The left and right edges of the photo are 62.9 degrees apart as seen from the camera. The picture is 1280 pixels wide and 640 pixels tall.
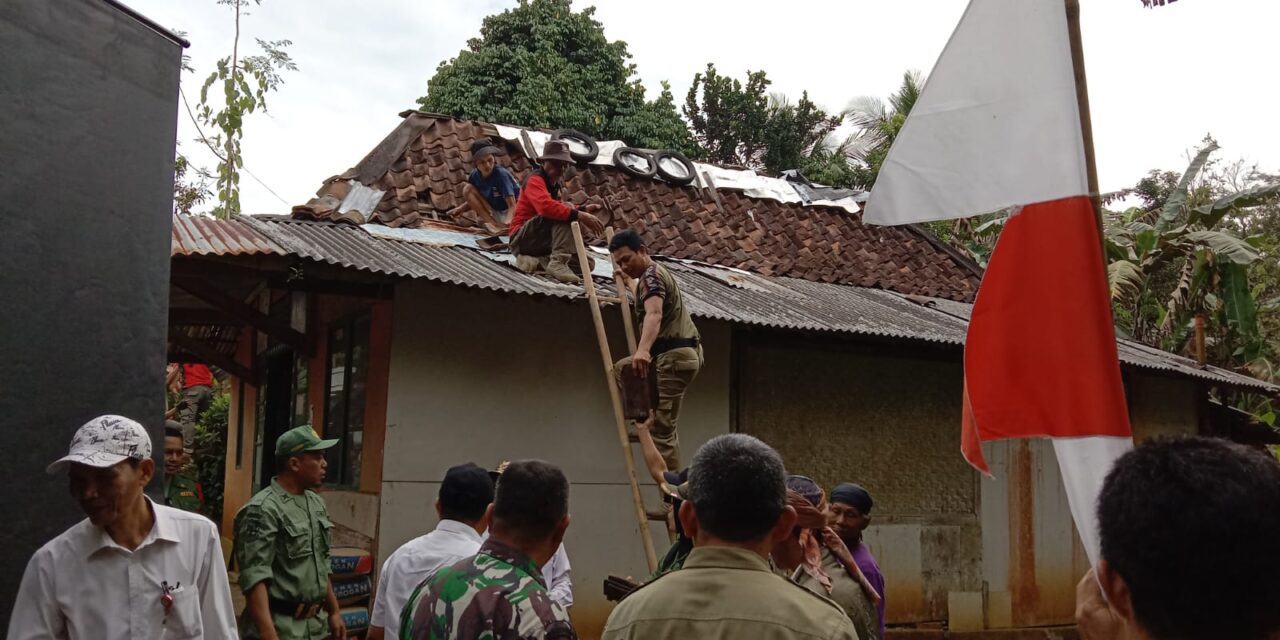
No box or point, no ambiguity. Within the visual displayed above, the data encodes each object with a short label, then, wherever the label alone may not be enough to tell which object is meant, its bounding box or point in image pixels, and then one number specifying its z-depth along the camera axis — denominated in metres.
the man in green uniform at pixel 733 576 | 2.09
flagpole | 2.98
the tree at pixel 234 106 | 18.09
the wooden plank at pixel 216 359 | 8.17
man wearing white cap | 2.86
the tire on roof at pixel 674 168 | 11.76
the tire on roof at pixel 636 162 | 11.45
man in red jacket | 7.86
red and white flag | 2.80
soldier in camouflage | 2.52
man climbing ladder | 6.58
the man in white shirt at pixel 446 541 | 3.98
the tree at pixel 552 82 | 19.98
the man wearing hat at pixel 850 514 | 4.45
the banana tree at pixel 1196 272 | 13.19
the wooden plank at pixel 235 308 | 7.12
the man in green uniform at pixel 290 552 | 4.33
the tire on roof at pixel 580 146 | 11.16
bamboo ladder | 6.10
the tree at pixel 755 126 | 25.67
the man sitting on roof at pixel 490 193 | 9.41
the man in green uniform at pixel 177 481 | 6.63
